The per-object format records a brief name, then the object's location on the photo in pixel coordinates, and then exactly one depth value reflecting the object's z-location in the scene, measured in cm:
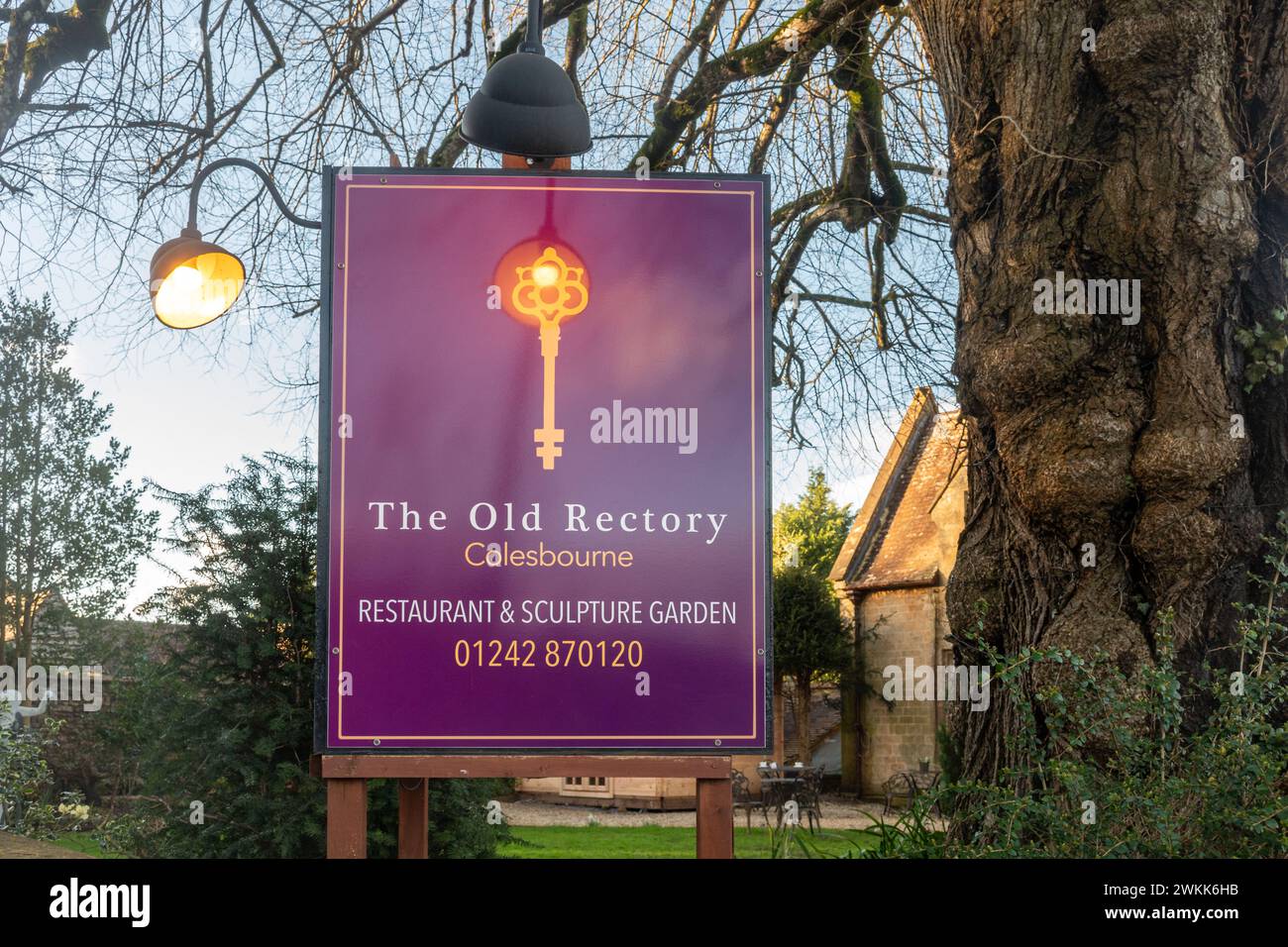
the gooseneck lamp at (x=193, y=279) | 505
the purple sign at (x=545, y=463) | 440
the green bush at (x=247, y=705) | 723
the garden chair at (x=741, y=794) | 2202
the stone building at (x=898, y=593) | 2758
